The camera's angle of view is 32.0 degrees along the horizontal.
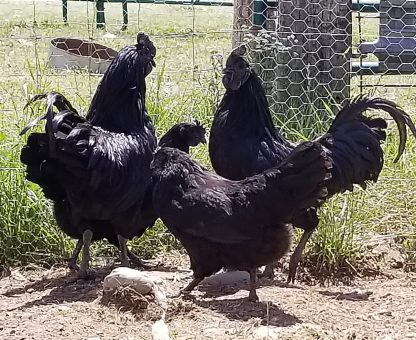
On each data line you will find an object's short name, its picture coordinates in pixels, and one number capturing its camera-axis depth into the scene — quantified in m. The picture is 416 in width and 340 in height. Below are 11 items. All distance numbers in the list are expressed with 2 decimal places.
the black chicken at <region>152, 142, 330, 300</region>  4.02
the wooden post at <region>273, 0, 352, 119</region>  6.23
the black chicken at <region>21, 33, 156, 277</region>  4.64
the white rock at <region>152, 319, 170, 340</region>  3.69
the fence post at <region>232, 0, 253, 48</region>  6.92
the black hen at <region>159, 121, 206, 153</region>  4.87
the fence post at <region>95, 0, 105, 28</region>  12.00
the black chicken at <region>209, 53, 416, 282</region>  4.79
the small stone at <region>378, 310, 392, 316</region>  4.27
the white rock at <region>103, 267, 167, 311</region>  4.19
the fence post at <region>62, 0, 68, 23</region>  11.46
